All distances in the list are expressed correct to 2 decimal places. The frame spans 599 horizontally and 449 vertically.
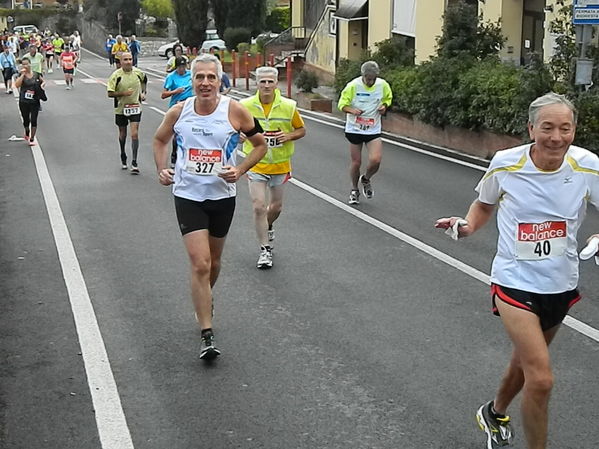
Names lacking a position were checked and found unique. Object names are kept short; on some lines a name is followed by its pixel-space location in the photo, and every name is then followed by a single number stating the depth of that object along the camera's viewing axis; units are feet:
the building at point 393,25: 75.41
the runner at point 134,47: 166.80
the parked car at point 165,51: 197.74
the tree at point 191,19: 184.14
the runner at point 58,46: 181.90
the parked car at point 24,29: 293.64
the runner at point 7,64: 115.70
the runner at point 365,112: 41.93
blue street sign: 48.14
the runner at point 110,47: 177.08
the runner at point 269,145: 31.14
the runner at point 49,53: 170.74
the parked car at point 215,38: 162.44
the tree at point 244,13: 180.96
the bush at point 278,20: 219.78
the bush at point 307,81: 96.38
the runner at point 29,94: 63.41
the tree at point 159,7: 275.18
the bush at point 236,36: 171.83
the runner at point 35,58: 91.36
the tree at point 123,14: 270.87
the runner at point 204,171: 22.63
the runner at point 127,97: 51.88
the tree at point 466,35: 66.18
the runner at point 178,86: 50.93
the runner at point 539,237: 15.71
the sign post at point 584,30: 48.29
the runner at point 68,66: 126.41
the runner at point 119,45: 125.18
